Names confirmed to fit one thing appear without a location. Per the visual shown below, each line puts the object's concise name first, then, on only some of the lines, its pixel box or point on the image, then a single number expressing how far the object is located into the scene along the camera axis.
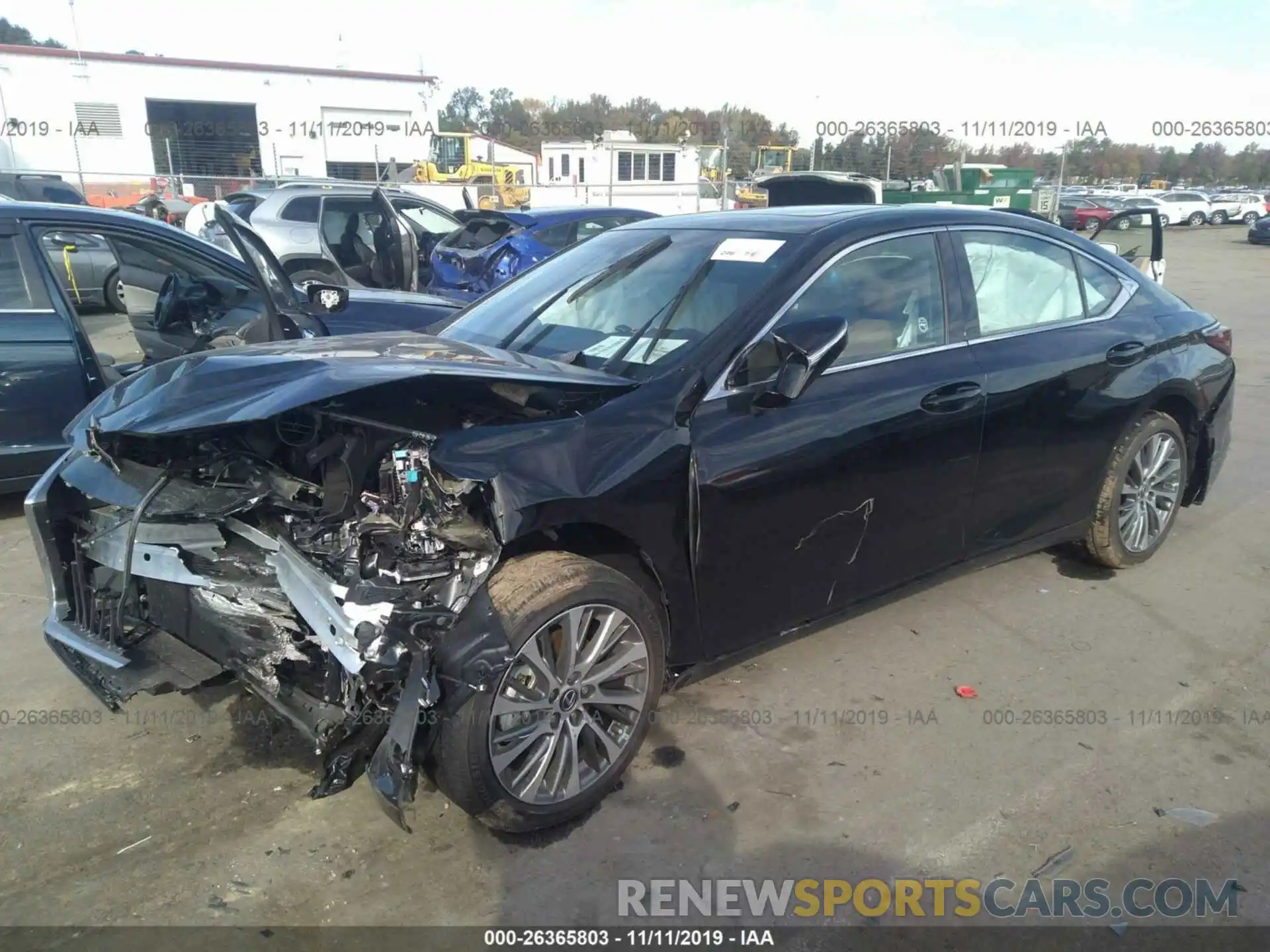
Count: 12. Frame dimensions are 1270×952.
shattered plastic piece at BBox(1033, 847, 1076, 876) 2.72
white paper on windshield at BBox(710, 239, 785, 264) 3.44
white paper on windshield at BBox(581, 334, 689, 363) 3.23
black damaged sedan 2.62
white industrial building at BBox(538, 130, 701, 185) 30.03
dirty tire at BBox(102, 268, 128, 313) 6.39
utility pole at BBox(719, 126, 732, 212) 21.12
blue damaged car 10.05
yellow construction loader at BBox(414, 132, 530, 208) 24.70
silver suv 11.48
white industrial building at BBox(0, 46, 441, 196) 32.91
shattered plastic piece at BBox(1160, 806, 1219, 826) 2.93
